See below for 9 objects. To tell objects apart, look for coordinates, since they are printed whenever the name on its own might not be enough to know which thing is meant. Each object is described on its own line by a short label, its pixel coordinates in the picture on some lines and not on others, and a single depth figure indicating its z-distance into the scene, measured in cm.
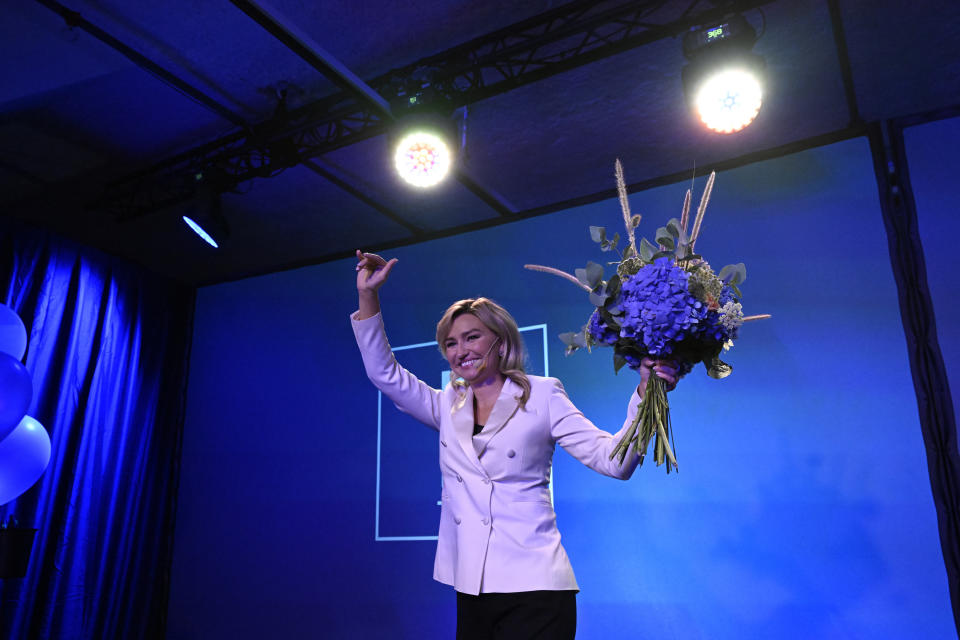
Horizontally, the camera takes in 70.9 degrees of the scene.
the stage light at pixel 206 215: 381
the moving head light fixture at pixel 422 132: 318
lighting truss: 284
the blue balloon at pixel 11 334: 319
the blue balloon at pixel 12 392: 278
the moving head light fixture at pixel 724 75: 267
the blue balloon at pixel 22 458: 312
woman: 145
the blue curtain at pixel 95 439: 420
